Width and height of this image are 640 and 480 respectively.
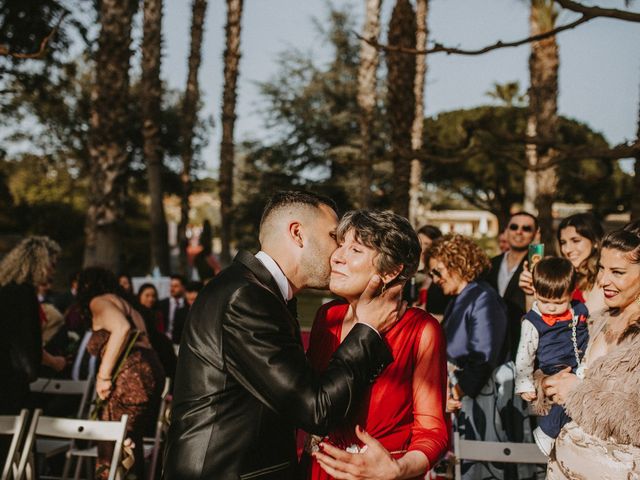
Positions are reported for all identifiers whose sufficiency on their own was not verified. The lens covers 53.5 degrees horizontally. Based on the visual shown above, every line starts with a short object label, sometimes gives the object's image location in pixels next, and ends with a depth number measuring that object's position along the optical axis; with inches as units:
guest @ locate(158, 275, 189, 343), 370.3
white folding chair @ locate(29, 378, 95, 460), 207.1
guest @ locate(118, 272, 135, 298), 351.6
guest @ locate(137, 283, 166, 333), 346.3
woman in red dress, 85.4
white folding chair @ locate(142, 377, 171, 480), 202.9
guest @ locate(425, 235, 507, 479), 162.4
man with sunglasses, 200.5
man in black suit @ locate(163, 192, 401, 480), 74.8
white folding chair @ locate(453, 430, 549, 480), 137.9
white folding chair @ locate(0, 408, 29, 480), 149.4
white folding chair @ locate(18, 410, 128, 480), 150.5
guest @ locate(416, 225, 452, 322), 232.7
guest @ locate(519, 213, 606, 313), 177.8
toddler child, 143.4
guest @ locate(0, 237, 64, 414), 171.8
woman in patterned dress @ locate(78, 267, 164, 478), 180.7
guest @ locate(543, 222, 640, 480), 94.3
